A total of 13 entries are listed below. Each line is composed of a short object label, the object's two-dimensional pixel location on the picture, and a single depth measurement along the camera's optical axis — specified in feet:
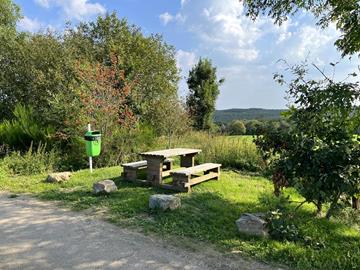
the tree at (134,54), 40.73
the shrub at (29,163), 25.61
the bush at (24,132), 30.78
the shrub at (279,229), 12.77
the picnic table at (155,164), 20.01
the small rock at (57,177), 21.53
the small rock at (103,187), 18.30
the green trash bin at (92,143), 24.05
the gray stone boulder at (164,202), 15.44
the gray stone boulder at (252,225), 12.96
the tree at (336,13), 14.34
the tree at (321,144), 11.84
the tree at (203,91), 65.21
